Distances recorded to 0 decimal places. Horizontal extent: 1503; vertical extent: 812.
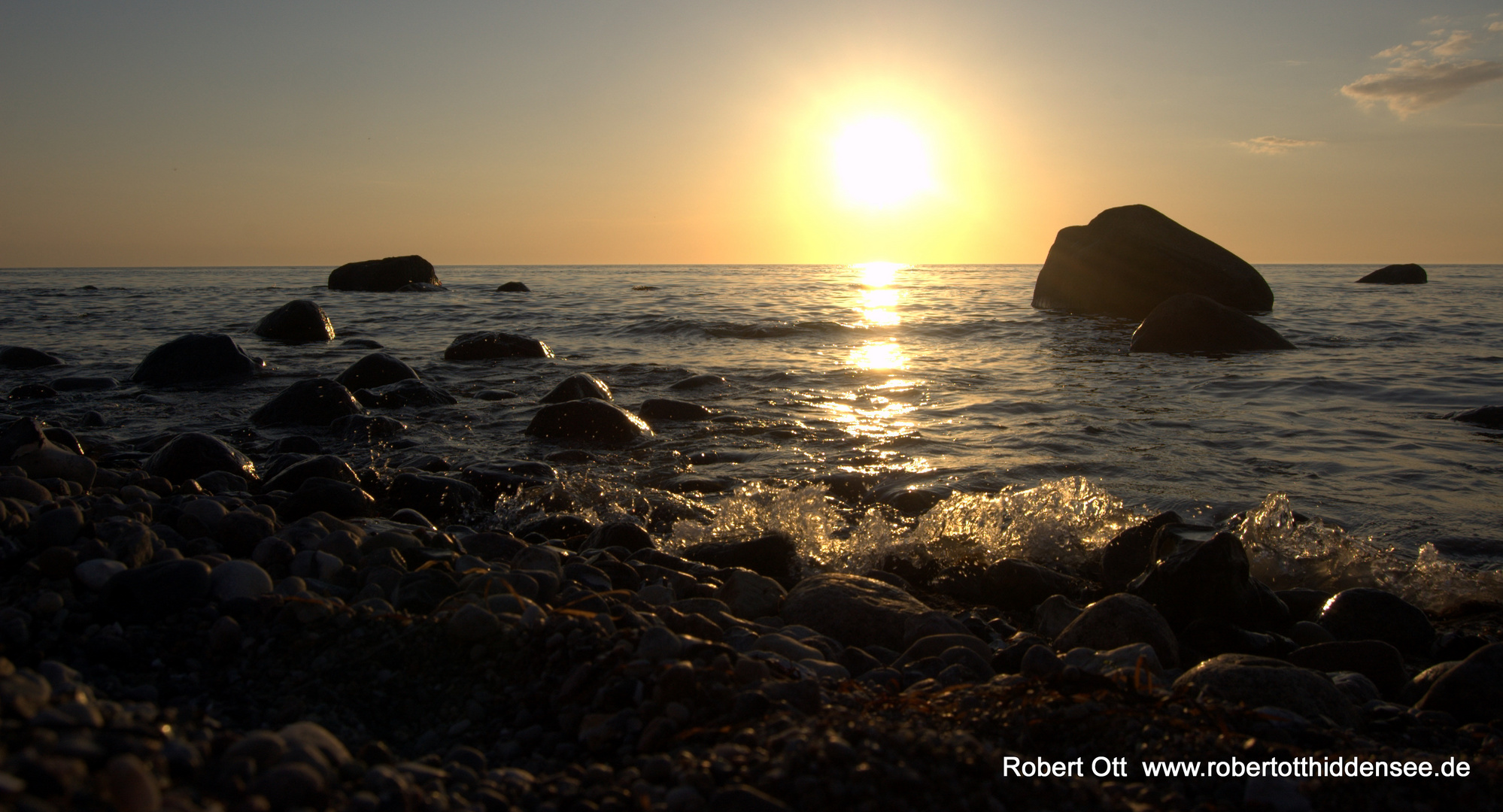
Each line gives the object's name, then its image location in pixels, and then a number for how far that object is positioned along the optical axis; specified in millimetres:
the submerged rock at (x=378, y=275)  27531
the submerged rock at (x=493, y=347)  10492
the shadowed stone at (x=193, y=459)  4750
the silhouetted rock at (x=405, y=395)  7340
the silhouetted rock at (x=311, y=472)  4468
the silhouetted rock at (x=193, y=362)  8398
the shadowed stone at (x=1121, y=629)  2934
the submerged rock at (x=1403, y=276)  32031
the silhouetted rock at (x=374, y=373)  8109
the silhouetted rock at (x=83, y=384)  7852
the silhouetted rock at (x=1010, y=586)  3652
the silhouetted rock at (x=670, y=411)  7160
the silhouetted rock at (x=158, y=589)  2152
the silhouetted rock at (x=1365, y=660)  2846
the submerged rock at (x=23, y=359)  9289
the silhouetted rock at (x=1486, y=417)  6495
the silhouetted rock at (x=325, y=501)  3979
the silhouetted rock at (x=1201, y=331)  11844
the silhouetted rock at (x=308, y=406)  6570
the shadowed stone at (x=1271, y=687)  2344
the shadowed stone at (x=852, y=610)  3035
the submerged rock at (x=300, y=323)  12438
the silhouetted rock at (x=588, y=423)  6293
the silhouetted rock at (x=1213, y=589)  3287
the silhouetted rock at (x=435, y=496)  4492
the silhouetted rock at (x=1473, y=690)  2432
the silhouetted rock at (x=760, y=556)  3854
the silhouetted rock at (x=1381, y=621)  3184
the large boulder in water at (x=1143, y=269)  17188
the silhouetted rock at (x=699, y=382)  8680
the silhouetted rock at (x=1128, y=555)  3838
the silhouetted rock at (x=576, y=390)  7387
